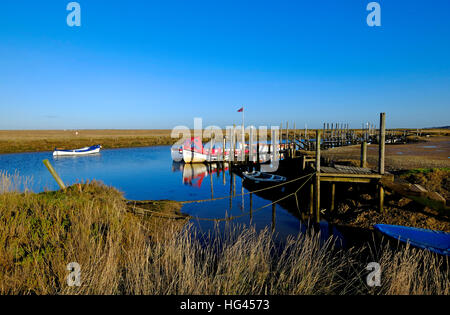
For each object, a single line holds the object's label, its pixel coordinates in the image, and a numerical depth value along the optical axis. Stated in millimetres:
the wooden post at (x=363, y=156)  13128
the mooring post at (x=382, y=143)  9789
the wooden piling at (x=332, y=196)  12002
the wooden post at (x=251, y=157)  26575
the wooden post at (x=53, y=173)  8773
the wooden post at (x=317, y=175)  10883
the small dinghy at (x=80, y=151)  38500
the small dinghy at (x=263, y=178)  18047
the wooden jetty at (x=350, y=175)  9906
